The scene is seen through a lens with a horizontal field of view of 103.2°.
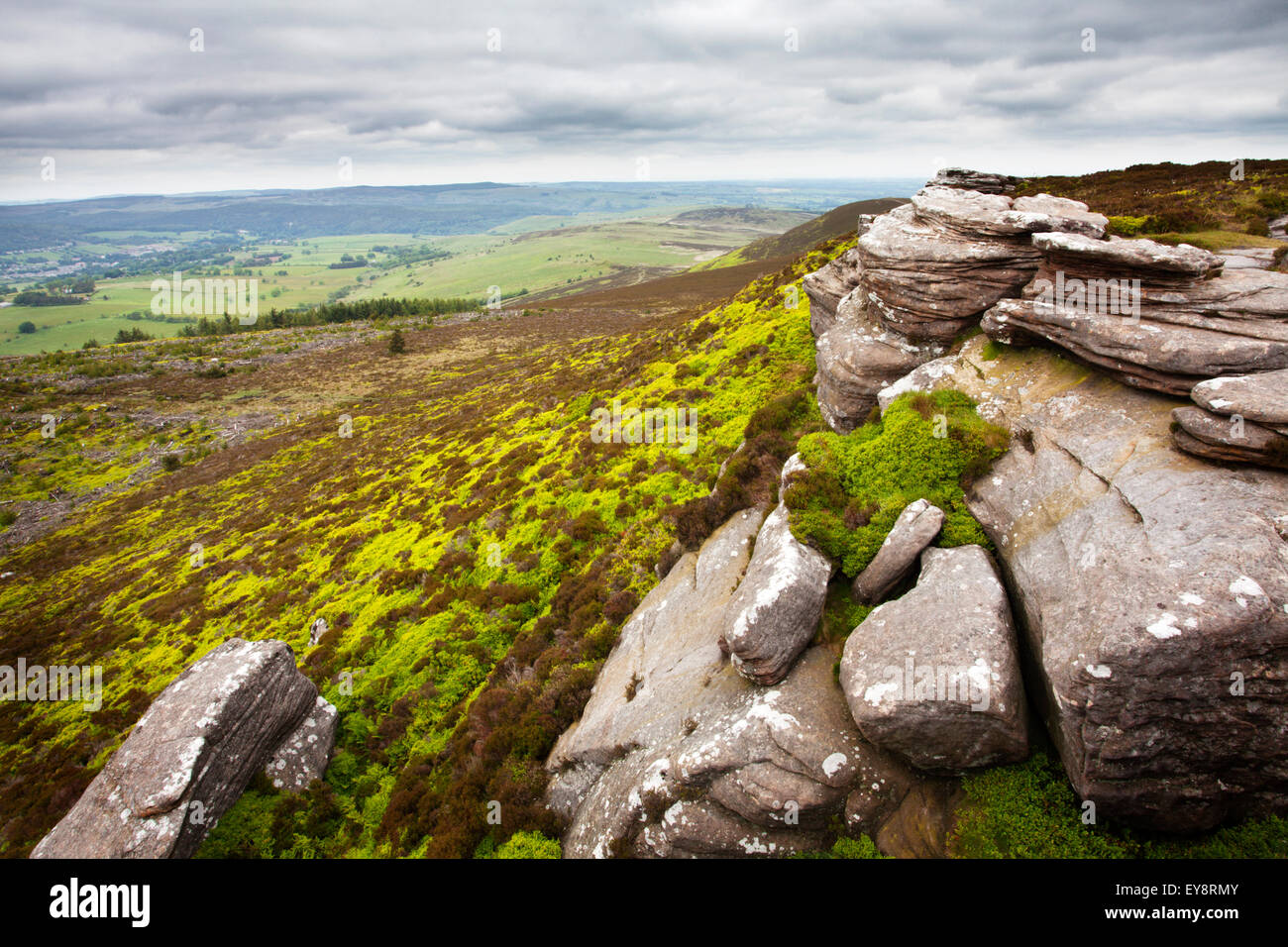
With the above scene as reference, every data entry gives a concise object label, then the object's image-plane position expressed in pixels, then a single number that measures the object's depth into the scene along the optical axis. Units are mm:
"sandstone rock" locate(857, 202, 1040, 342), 13955
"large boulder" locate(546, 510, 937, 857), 8484
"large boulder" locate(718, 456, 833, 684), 9898
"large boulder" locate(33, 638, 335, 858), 11727
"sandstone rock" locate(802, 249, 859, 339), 22031
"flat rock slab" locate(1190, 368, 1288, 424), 7711
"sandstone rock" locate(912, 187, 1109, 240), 13203
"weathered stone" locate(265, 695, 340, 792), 14414
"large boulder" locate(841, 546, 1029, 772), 7797
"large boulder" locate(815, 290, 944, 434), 15461
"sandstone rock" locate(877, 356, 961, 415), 13703
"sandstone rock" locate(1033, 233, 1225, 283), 10375
